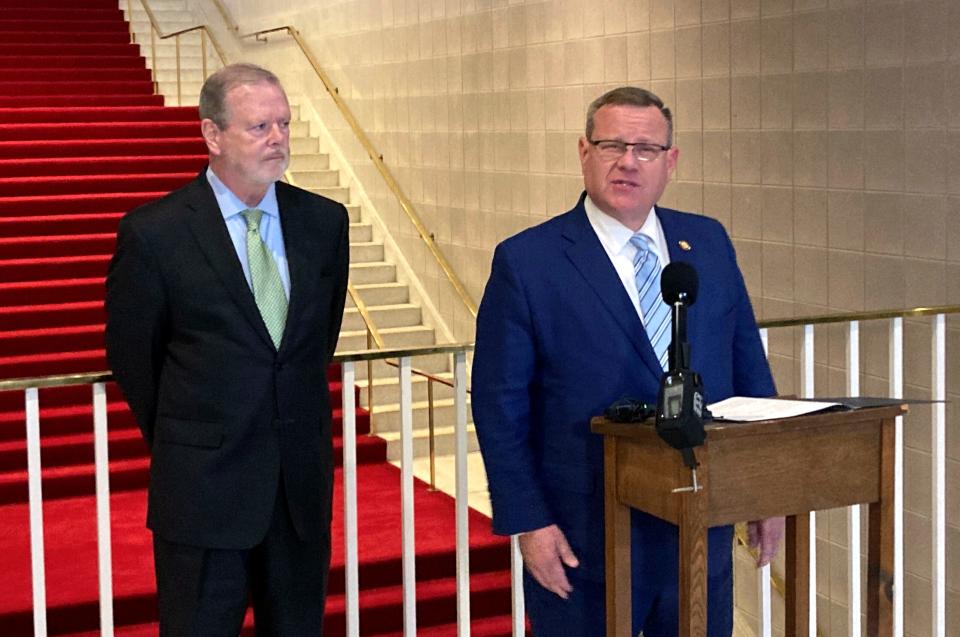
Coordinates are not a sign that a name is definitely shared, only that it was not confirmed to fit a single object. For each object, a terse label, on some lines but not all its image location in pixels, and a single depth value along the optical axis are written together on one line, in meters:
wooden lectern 2.68
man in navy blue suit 2.87
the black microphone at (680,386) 2.55
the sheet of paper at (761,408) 2.74
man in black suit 3.20
